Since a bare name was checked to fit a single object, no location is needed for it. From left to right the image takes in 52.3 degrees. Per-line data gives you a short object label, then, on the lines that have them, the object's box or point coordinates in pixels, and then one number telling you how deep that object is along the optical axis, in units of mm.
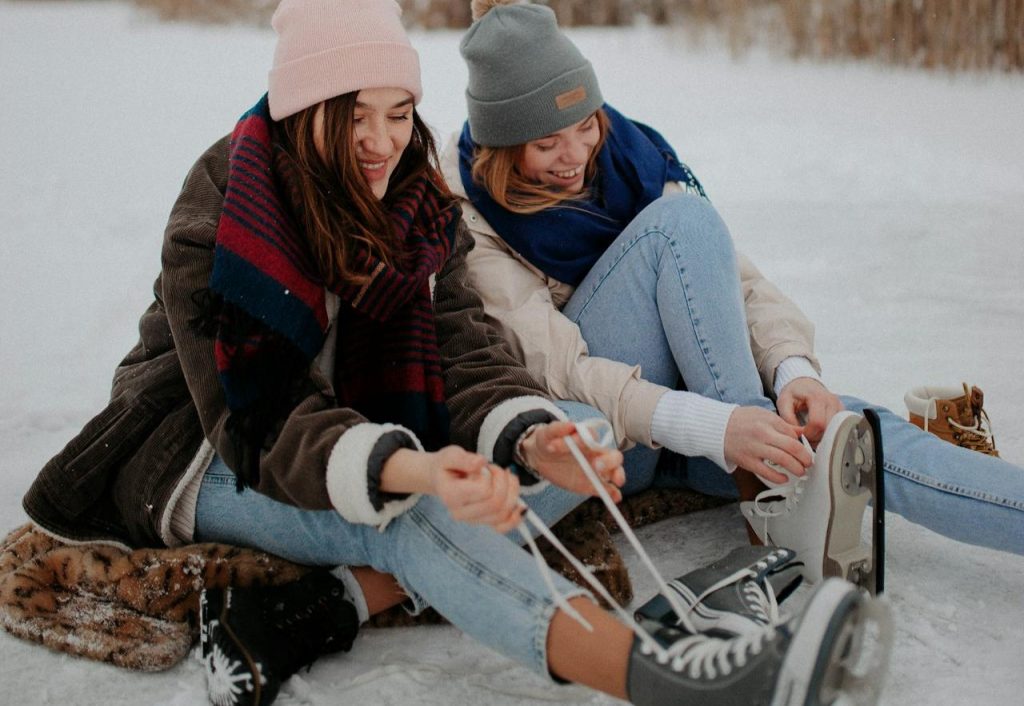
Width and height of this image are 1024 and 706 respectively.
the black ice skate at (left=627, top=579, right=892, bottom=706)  1210
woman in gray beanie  1833
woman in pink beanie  1481
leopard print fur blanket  1734
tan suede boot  2219
